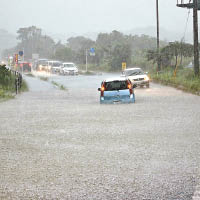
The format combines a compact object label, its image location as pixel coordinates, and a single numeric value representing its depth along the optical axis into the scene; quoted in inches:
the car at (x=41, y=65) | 3383.4
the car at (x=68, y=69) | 2733.8
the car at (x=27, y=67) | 3687.3
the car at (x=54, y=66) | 3002.0
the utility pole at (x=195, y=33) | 1321.4
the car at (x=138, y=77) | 1444.4
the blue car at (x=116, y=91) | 915.4
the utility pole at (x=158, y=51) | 2101.9
